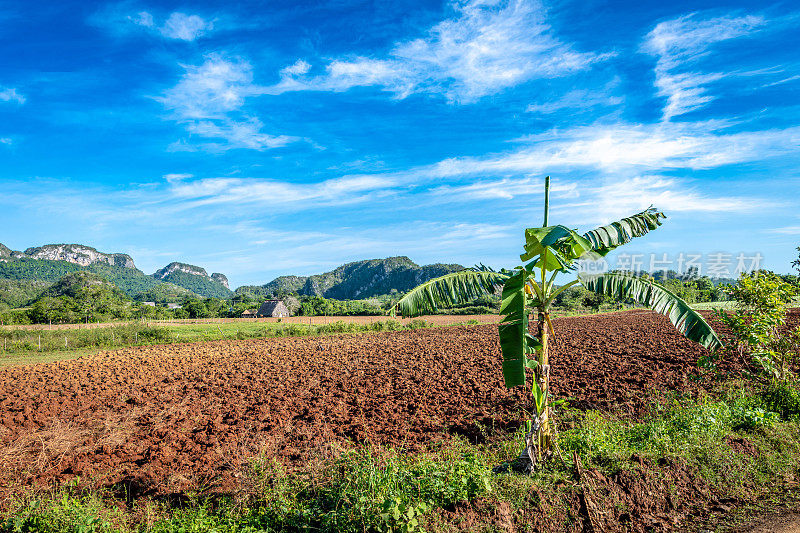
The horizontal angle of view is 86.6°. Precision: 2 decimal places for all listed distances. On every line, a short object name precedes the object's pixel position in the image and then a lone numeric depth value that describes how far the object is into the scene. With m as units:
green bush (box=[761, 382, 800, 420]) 6.71
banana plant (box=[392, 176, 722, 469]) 4.88
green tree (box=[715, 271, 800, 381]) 6.93
